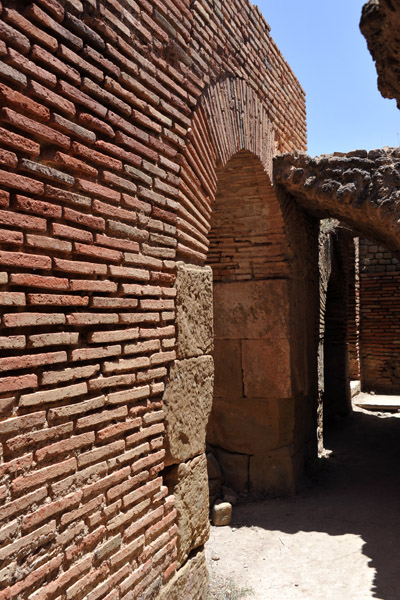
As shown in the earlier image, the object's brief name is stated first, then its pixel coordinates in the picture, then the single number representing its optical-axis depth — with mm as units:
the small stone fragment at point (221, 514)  5277
